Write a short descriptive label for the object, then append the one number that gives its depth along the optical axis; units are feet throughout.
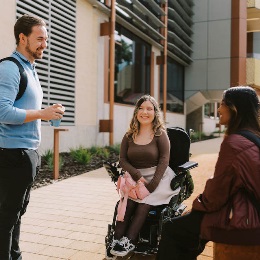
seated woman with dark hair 6.51
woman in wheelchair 10.61
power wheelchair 10.48
